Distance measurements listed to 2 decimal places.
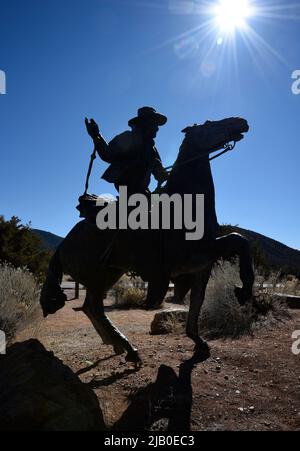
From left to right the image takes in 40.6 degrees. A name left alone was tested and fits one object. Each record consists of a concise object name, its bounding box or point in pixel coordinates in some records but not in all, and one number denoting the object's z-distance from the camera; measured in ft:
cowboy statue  17.53
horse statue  16.42
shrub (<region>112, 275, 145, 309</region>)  52.26
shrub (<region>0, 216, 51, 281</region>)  48.73
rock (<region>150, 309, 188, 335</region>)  26.54
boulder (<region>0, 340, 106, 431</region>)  9.95
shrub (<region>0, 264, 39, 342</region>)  22.27
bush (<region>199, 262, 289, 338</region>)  25.12
